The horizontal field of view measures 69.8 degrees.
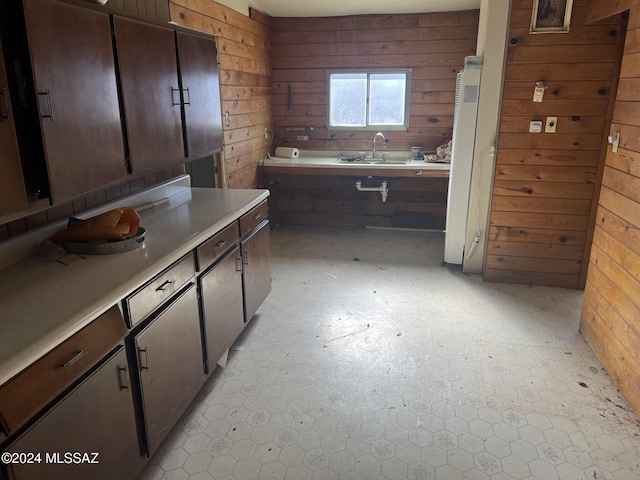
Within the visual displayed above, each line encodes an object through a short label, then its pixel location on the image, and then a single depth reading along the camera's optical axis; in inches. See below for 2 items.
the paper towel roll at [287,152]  196.9
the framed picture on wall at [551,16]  121.1
